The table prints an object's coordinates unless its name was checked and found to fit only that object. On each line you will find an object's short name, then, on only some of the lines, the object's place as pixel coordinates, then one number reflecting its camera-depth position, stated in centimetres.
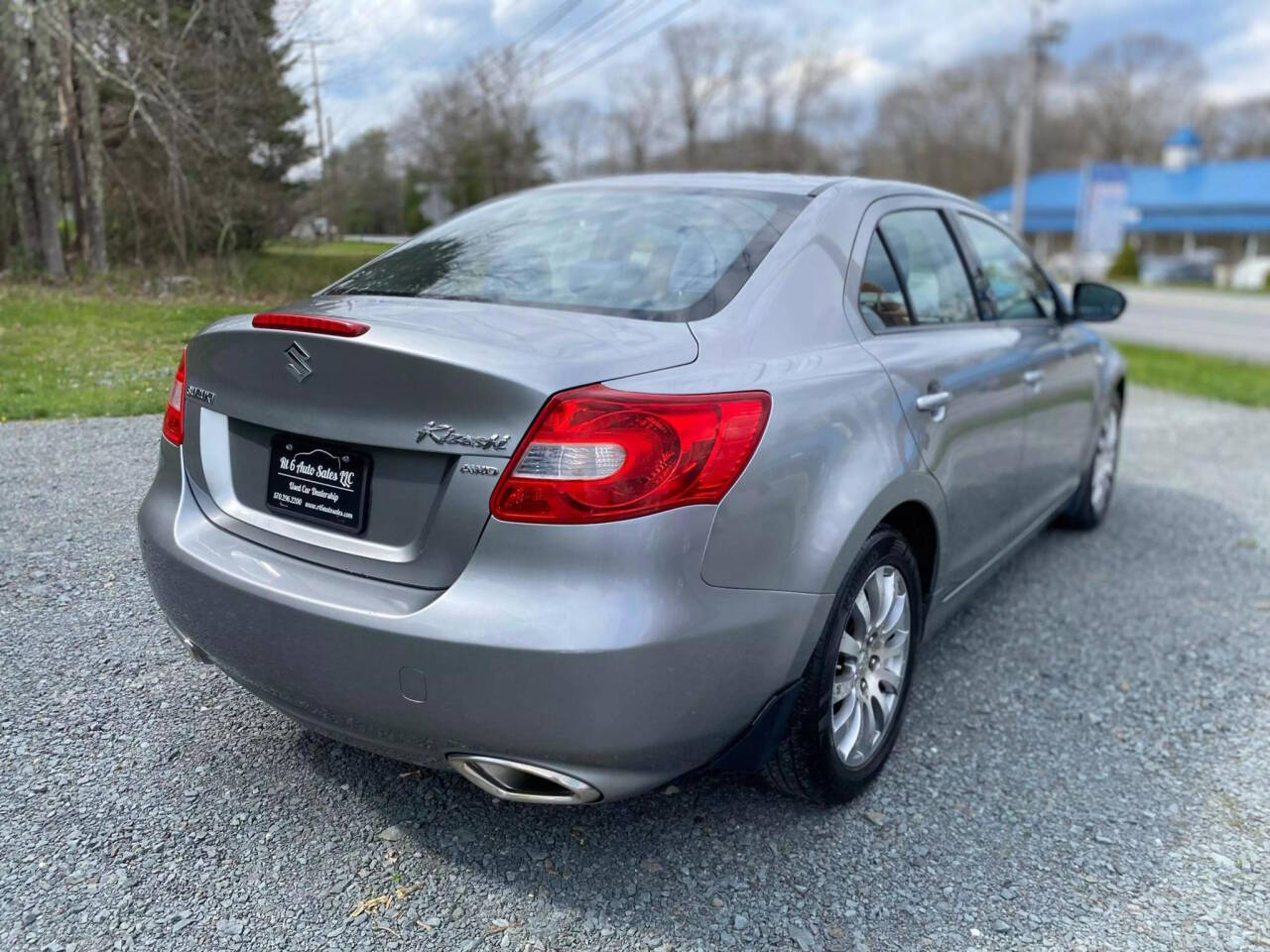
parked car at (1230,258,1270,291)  4753
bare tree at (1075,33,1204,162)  7794
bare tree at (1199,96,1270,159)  7562
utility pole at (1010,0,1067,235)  2311
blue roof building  5778
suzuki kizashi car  199
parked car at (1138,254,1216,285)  4994
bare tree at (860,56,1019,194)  7588
